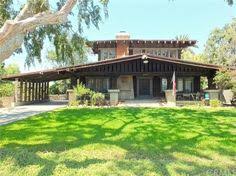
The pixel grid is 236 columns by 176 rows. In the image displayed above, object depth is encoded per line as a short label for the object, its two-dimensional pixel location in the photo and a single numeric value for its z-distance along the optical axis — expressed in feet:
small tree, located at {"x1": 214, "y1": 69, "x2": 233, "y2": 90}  37.06
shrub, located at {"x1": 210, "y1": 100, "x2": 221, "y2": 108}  36.02
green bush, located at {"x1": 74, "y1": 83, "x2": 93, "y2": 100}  37.72
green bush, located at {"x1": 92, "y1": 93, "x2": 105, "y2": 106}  37.98
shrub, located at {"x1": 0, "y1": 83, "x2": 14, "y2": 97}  48.75
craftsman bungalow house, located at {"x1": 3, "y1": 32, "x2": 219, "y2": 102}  39.99
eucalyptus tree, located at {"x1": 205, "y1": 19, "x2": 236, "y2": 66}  70.24
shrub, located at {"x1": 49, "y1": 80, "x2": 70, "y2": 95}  66.51
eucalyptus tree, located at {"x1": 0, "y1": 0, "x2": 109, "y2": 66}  11.79
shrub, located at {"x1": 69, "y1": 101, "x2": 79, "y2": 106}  37.79
